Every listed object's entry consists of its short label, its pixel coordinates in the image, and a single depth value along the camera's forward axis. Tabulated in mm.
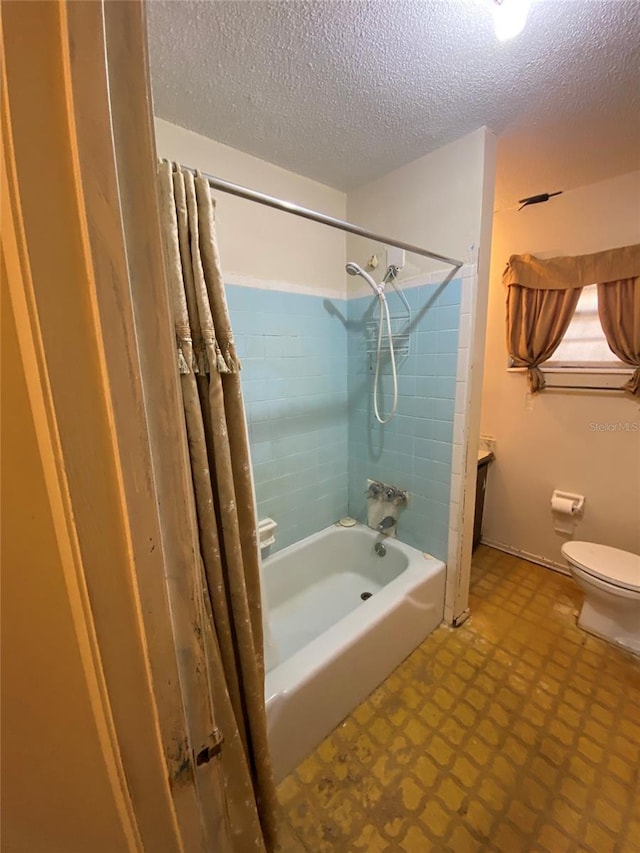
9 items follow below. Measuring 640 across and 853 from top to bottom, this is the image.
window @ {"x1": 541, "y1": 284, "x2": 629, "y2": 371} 1921
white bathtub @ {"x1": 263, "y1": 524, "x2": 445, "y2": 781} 1198
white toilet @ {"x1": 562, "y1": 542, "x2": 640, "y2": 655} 1597
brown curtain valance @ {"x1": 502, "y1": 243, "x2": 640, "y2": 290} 1754
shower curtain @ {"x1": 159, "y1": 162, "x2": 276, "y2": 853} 747
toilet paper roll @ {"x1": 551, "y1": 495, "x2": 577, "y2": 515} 2053
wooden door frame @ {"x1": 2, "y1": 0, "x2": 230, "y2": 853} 279
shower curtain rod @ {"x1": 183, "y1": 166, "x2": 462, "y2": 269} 841
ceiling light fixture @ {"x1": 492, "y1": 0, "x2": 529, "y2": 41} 890
